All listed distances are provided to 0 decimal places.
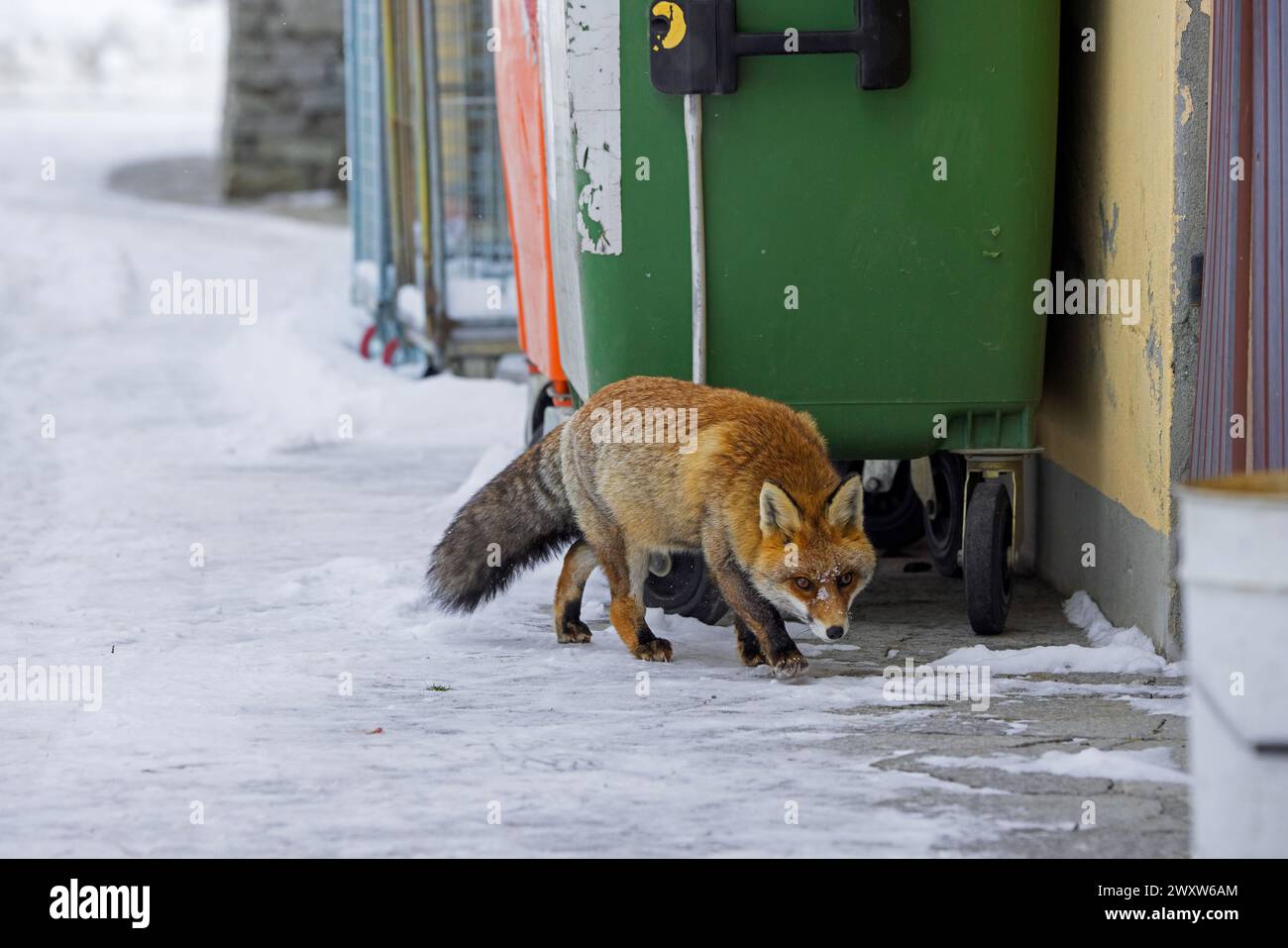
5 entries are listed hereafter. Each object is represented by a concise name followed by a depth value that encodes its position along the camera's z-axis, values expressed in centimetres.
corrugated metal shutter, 448
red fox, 490
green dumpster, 528
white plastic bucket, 282
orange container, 648
